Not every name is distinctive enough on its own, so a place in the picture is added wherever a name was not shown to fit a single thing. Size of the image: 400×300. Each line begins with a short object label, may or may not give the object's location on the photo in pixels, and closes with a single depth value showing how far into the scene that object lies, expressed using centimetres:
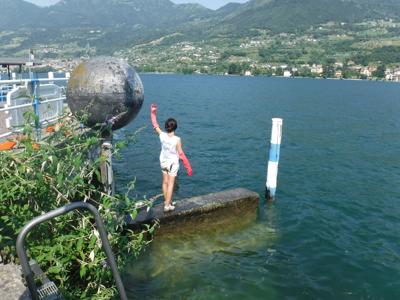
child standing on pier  873
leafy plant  467
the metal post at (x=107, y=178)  783
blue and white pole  1177
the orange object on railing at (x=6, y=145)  738
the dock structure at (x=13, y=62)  2189
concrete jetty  888
